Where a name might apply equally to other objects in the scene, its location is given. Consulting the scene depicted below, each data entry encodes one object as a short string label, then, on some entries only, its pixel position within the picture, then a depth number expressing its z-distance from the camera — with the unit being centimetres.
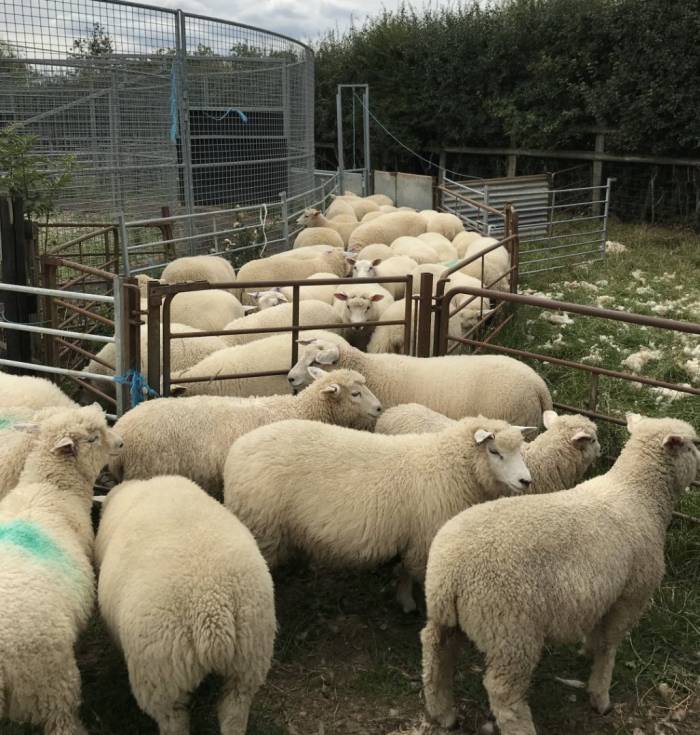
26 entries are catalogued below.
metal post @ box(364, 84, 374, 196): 1536
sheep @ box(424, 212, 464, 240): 1166
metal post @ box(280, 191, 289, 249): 1071
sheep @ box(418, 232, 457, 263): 990
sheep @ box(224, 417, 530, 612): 367
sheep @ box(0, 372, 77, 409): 472
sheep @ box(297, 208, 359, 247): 1148
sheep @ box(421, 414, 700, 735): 291
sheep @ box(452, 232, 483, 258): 1051
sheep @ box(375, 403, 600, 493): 403
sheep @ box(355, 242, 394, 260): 971
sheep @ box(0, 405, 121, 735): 268
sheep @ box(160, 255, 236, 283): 819
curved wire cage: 849
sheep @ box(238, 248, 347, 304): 844
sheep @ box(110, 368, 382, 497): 425
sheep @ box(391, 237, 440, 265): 945
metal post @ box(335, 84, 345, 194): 1493
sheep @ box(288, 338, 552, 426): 504
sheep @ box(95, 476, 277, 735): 271
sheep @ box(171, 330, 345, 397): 533
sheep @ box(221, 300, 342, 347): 630
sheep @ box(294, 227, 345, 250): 1075
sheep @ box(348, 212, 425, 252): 1111
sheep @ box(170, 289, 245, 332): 681
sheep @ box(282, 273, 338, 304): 746
